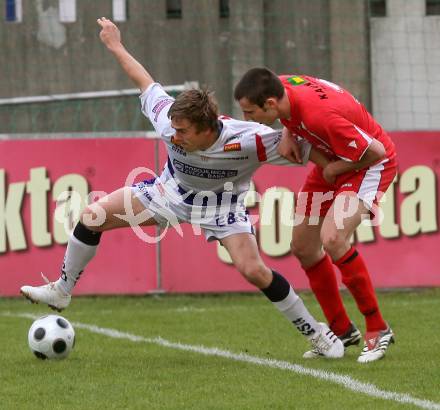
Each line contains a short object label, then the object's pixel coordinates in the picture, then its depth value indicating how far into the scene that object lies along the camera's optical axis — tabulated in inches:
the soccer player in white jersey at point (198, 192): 559.2
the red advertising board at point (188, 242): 938.1
